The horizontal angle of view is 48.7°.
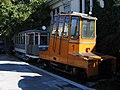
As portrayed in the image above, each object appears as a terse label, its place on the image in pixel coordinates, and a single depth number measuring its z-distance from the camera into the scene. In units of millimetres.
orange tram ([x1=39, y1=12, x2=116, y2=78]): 5999
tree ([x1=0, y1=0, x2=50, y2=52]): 12832
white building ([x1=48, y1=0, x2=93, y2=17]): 9274
